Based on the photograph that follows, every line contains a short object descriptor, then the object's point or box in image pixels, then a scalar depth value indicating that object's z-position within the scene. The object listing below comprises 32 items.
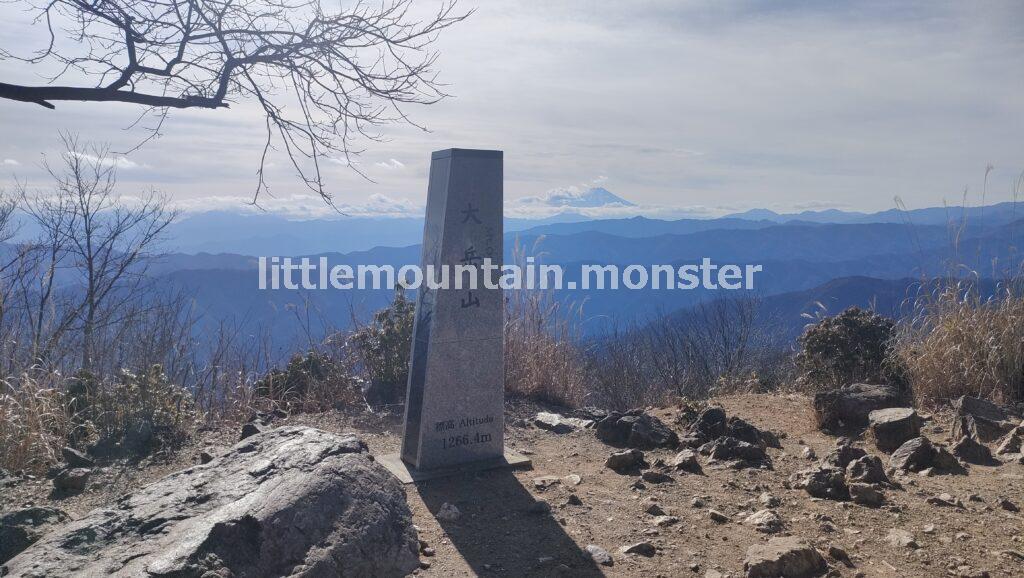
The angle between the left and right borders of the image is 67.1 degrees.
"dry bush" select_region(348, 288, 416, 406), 7.65
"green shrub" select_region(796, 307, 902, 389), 7.18
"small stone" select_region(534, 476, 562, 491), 5.05
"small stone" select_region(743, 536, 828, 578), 3.46
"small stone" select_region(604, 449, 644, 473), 5.35
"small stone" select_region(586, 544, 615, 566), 3.81
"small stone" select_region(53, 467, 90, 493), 5.03
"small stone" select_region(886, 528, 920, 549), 3.78
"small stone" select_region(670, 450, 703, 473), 5.14
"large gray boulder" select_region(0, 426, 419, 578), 2.90
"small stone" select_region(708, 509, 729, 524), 4.23
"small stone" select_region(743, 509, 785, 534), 4.07
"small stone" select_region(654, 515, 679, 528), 4.25
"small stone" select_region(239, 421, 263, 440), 5.69
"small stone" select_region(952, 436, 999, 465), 5.01
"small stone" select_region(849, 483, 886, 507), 4.32
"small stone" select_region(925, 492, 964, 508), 4.28
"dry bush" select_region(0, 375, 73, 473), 5.40
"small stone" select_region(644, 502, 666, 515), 4.42
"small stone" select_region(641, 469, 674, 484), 4.97
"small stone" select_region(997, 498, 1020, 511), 4.20
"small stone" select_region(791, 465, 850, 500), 4.48
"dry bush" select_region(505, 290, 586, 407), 8.18
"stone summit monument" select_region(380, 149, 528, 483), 5.16
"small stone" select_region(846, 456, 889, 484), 4.59
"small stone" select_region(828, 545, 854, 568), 3.62
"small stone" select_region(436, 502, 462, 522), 4.50
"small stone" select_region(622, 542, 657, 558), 3.89
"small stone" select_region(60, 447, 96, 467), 5.39
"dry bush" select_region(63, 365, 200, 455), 5.81
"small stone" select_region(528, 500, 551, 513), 4.55
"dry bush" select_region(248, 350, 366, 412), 7.47
